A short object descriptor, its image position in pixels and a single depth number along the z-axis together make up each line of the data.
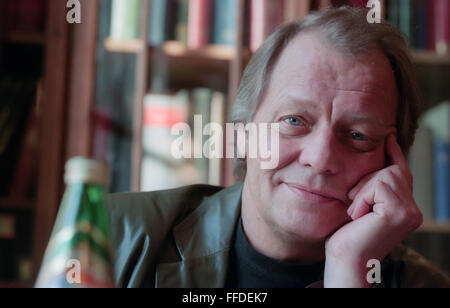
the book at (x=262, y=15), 1.35
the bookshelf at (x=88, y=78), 1.37
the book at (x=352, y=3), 0.90
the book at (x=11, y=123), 1.38
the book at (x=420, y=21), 1.44
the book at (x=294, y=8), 1.38
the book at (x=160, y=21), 1.41
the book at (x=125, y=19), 1.37
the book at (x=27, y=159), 1.40
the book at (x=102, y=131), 1.39
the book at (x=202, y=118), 1.24
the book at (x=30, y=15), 1.45
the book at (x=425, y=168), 1.44
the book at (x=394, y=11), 1.39
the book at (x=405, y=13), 1.42
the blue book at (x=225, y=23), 1.43
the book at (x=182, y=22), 1.42
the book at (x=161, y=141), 1.33
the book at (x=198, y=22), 1.42
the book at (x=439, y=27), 1.47
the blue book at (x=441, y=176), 1.44
